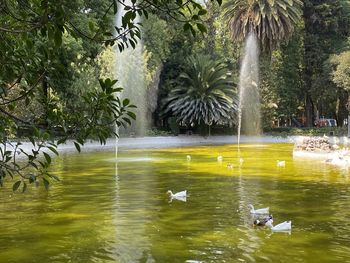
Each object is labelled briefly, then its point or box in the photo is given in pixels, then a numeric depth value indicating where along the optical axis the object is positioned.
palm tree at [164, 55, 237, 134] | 40.66
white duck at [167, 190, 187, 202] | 12.88
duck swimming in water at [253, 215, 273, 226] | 9.62
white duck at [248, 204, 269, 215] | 10.47
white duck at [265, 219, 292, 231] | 9.32
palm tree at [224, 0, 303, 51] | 38.91
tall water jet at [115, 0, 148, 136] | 36.62
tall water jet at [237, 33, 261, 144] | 42.84
